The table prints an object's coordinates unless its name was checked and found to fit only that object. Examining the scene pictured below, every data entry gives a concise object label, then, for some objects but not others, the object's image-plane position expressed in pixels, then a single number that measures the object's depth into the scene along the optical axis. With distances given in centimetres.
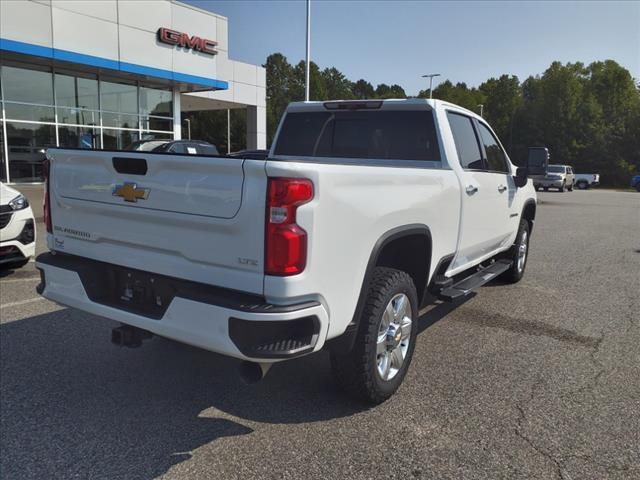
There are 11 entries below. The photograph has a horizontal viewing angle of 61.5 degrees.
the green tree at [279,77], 8906
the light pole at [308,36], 2443
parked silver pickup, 3403
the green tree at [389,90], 11669
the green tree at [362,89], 12513
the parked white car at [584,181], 4559
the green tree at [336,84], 10350
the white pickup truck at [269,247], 253
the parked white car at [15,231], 604
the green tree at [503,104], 7194
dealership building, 1742
